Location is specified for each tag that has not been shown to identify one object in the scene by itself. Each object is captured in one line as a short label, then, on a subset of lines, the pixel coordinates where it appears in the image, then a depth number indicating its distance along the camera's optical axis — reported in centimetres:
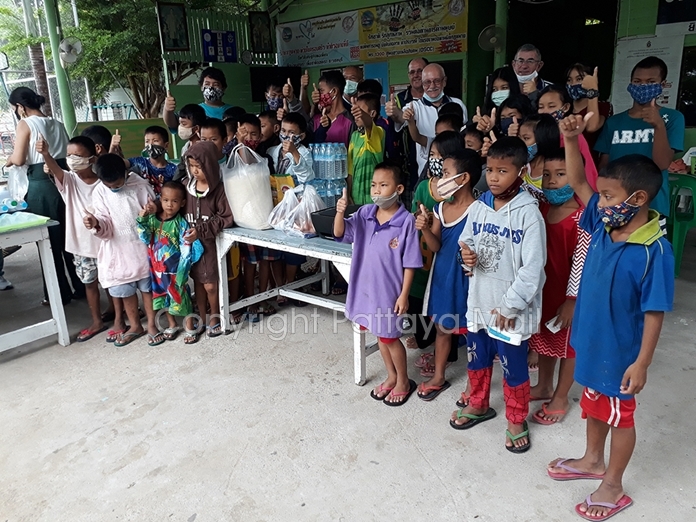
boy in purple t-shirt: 248
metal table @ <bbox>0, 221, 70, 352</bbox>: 327
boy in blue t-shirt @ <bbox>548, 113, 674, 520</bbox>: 168
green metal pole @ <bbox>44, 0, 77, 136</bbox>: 709
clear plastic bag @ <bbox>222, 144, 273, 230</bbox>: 325
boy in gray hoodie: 209
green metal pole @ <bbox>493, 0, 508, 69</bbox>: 645
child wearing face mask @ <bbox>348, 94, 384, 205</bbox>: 325
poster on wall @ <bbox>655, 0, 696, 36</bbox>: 517
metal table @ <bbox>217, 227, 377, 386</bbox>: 286
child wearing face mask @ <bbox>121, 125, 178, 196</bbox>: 361
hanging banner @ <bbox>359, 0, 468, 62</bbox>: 709
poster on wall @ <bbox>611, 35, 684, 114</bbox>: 534
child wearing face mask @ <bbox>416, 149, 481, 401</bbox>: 234
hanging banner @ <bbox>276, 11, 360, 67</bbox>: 823
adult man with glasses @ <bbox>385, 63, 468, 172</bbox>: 346
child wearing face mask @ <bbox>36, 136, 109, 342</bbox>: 336
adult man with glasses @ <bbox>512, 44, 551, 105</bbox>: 324
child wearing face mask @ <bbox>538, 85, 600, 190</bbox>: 269
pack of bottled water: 329
